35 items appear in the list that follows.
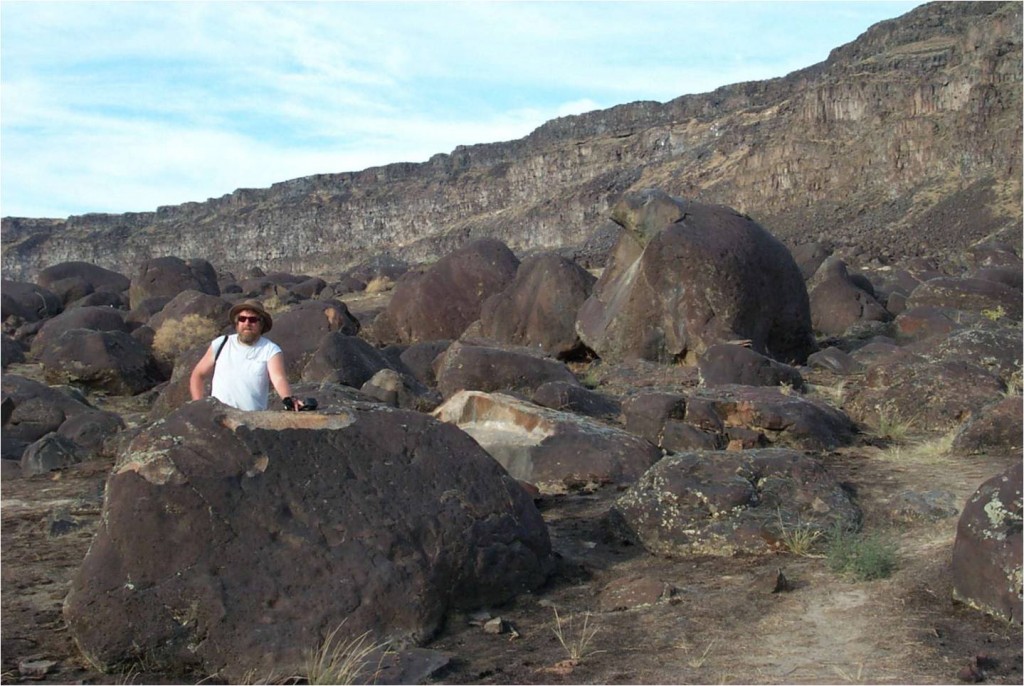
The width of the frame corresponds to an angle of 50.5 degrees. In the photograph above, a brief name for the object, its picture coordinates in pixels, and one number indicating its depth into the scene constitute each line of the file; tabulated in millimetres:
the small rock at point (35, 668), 4258
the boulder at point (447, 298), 17297
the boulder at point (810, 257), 26338
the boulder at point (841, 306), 17016
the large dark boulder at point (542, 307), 14750
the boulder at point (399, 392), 10297
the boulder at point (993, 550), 4527
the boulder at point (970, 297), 16078
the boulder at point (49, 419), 9859
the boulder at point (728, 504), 5844
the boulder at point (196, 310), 16812
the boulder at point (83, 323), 18625
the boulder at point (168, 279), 24078
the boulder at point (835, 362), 12531
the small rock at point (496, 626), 4754
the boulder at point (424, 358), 13055
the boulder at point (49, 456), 9031
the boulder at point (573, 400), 9422
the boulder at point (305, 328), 13594
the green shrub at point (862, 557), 5156
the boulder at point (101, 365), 14289
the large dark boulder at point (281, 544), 4383
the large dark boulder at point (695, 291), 12742
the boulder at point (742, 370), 10805
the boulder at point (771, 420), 8430
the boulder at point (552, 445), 7488
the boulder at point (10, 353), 17562
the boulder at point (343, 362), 11516
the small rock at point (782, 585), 5094
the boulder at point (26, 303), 24469
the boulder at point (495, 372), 10984
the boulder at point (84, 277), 29406
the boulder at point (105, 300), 25438
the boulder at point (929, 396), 9109
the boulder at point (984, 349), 10336
